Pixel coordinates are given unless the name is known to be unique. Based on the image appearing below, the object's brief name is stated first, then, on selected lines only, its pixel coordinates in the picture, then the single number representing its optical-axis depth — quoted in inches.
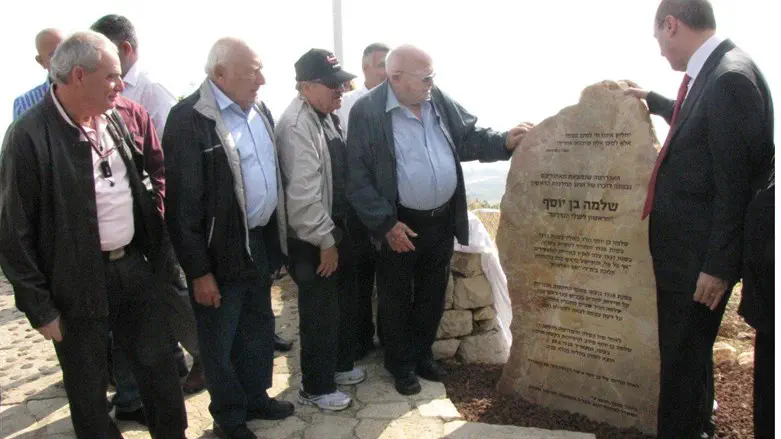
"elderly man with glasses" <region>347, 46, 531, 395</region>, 144.3
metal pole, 328.2
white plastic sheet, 179.0
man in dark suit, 98.4
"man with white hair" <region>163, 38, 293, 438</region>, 119.6
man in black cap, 133.4
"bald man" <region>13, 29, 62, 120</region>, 160.2
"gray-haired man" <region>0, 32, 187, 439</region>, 99.0
